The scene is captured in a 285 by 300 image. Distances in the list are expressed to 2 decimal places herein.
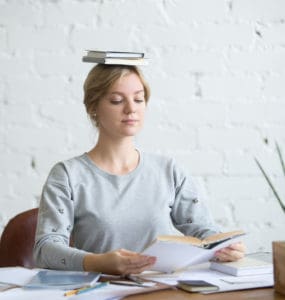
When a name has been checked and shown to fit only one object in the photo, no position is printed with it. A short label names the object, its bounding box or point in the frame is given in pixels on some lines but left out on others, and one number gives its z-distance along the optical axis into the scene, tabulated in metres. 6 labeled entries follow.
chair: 2.88
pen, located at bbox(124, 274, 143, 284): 2.31
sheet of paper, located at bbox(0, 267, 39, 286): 2.29
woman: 2.77
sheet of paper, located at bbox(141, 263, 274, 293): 2.27
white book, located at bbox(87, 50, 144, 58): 2.79
